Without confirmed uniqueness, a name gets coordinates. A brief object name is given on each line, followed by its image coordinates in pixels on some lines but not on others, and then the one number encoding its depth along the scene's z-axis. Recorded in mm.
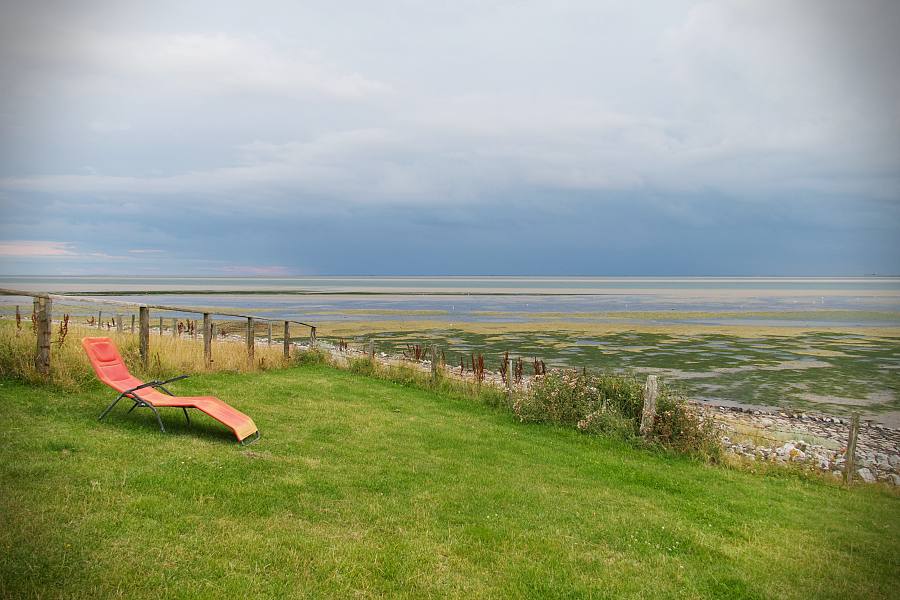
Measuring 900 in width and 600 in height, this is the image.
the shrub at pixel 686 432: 9977
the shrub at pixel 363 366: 15438
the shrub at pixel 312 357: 16281
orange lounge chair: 7766
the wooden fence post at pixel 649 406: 10297
